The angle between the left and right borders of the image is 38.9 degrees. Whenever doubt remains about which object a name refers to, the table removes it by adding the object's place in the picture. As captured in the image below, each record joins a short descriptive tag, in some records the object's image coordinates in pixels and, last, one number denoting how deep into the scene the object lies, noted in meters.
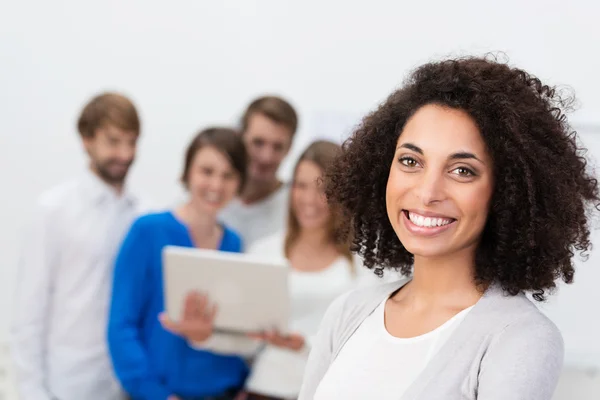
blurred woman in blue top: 2.51
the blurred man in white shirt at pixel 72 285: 2.66
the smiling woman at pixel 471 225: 1.23
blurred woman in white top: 2.53
